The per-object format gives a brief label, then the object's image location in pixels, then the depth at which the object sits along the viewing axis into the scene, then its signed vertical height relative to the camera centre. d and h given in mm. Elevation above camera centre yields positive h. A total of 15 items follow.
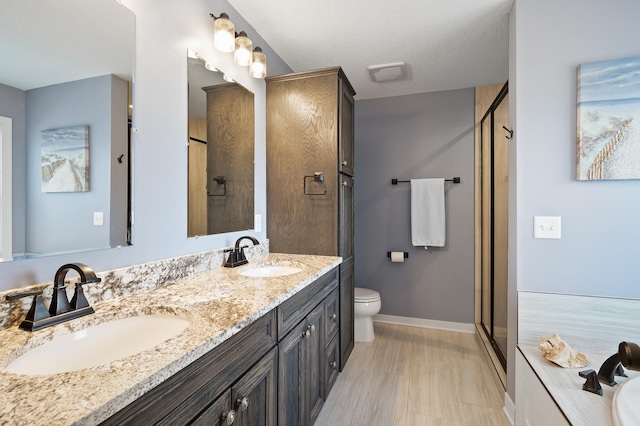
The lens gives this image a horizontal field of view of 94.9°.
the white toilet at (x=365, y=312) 2684 -931
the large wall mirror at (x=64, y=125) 854 +276
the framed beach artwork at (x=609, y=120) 1489 +475
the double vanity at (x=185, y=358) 535 -363
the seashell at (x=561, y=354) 1364 -678
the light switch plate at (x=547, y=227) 1614 -83
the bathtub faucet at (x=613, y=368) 1036 -653
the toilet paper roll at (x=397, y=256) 3080 -477
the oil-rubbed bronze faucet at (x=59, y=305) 809 -281
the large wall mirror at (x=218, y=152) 1554 +349
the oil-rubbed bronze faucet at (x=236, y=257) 1675 -271
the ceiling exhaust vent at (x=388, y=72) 2557 +1267
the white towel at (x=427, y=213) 2977 -16
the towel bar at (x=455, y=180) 2982 +322
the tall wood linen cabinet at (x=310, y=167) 2094 +322
